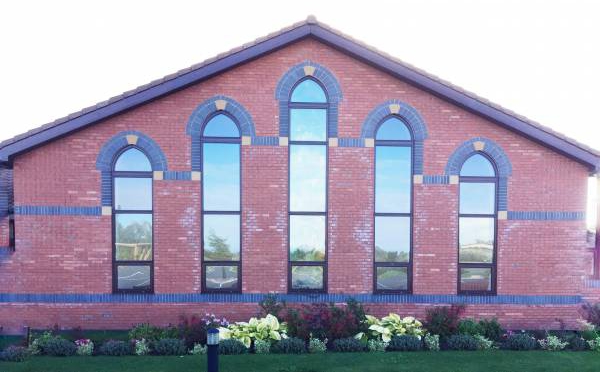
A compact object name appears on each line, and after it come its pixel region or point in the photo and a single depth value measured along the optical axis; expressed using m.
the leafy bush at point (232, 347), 8.14
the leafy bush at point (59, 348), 8.22
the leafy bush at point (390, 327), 8.63
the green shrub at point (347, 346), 8.35
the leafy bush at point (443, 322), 8.84
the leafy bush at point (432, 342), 8.52
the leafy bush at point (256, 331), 8.45
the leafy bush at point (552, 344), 8.66
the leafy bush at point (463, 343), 8.52
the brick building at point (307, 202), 9.23
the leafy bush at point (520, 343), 8.60
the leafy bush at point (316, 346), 8.29
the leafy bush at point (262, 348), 8.22
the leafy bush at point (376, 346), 8.39
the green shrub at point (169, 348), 8.20
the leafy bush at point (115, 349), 8.23
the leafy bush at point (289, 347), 8.23
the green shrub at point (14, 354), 7.89
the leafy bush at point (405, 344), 8.47
